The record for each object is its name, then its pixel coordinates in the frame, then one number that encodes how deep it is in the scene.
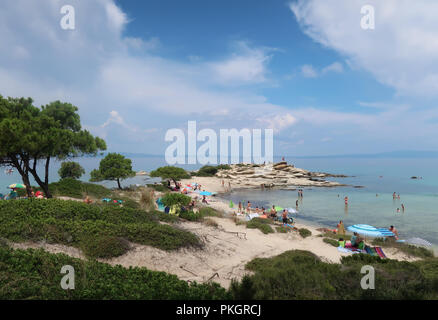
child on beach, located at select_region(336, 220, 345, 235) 20.40
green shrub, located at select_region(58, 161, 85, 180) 36.62
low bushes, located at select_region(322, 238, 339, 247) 16.09
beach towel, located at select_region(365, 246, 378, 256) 14.75
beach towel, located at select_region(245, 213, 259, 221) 22.31
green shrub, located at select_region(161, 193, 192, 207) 19.19
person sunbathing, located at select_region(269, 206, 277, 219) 24.30
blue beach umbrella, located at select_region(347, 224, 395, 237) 16.41
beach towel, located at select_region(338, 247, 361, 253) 14.85
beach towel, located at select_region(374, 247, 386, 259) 14.30
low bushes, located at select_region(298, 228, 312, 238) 17.60
